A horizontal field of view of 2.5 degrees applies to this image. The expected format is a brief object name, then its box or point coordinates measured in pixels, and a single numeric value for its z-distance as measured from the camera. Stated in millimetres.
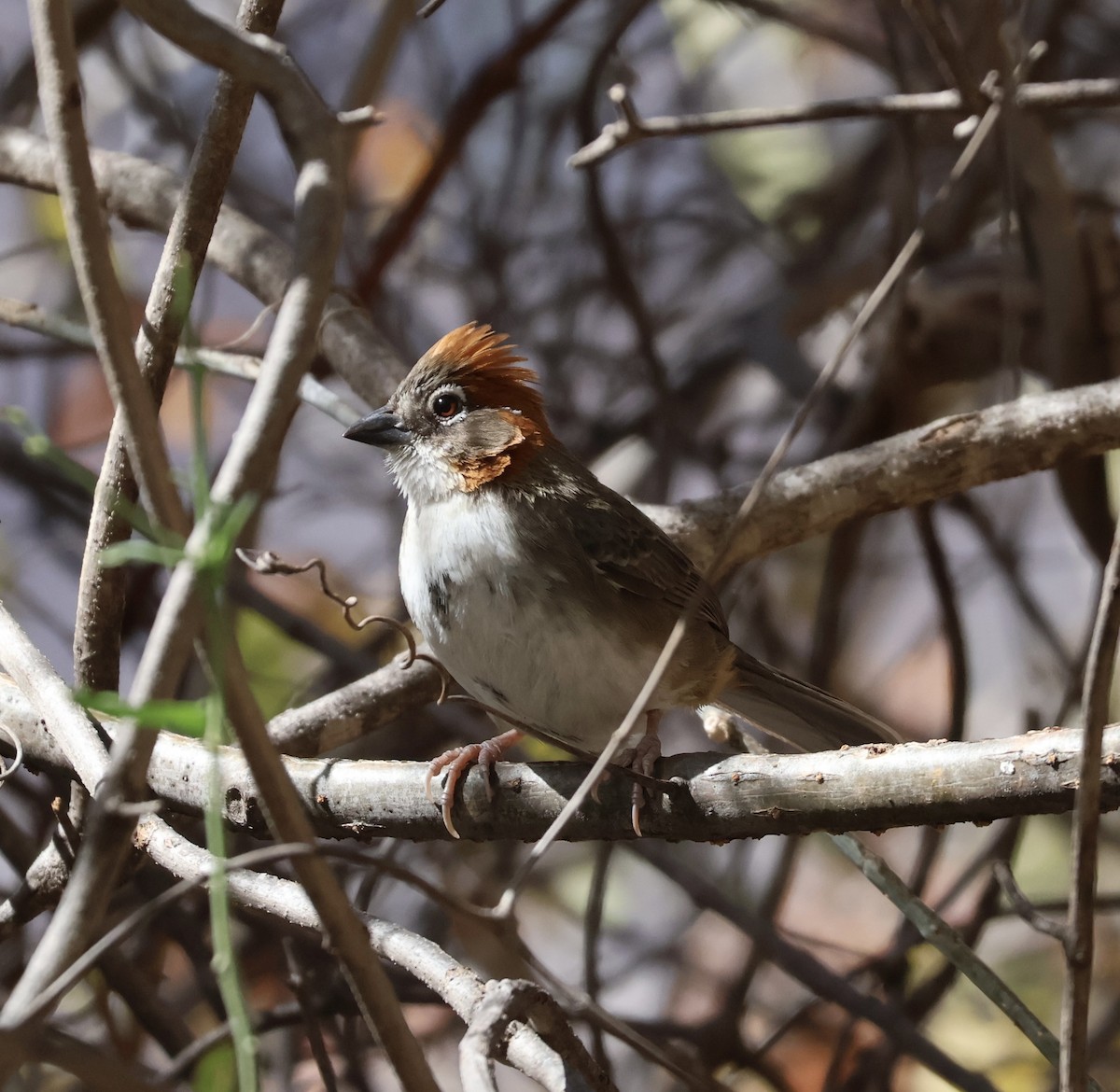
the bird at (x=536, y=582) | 5272
